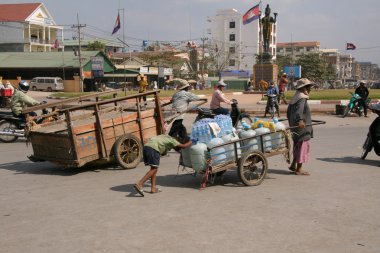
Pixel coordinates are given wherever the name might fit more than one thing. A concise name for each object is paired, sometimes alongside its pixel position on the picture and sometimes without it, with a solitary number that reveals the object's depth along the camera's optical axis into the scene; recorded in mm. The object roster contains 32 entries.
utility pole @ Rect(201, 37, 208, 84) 86975
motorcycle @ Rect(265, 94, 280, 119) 18430
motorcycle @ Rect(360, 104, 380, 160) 9297
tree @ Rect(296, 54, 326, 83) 83625
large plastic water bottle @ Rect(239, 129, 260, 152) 7496
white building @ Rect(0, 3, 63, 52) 68375
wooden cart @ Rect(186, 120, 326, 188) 7055
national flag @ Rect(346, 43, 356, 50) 74625
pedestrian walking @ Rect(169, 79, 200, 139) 10133
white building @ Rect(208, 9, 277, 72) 110562
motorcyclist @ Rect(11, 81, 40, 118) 11950
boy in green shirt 6730
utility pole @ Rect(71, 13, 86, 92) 52375
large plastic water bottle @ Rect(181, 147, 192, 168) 7159
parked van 52969
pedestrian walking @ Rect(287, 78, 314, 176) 8031
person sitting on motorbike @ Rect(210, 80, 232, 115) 10445
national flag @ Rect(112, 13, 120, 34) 48594
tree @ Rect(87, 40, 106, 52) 77312
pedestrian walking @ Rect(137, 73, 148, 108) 21812
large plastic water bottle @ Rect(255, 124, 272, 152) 7699
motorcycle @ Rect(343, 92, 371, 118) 18691
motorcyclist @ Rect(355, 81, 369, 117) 18375
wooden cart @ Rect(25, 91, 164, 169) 8180
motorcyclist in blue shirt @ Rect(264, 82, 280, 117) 18422
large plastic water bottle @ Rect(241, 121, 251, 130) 7859
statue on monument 40844
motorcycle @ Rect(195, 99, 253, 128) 10734
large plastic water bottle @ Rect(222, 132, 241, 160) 7216
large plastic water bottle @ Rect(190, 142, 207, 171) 6957
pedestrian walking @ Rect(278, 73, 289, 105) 23609
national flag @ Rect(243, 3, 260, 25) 48188
